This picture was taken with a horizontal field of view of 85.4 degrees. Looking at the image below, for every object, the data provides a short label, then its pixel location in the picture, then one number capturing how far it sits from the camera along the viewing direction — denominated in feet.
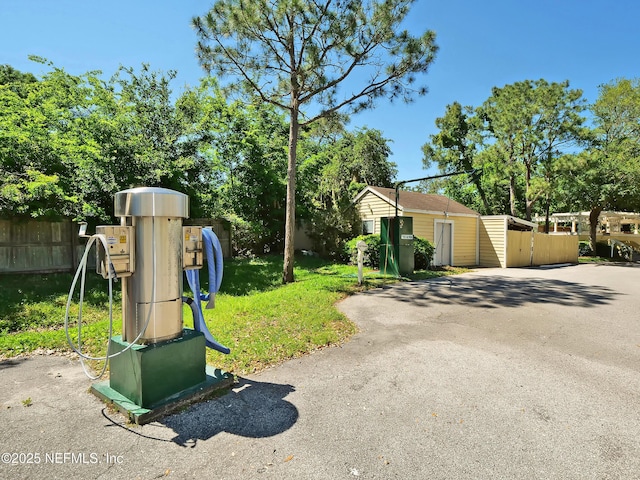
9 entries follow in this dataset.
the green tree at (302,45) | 28.22
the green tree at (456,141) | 79.36
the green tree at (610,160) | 64.08
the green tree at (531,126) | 66.80
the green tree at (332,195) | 48.34
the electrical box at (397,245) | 35.09
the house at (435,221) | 47.67
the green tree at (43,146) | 25.20
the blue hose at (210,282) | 10.77
